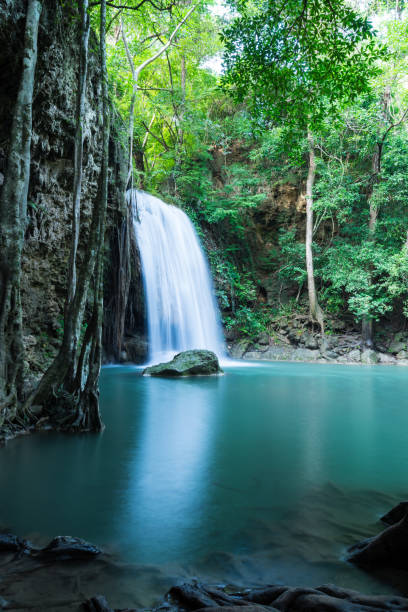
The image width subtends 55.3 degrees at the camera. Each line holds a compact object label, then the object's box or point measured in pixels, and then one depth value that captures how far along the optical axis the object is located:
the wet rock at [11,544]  2.08
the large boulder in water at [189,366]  10.28
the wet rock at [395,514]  2.24
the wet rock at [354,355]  16.75
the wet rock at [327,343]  17.17
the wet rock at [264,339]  18.28
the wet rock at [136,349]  13.49
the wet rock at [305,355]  17.11
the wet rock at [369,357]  16.47
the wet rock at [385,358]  16.67
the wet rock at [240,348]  17.62
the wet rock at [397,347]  16.84
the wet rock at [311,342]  17.34
